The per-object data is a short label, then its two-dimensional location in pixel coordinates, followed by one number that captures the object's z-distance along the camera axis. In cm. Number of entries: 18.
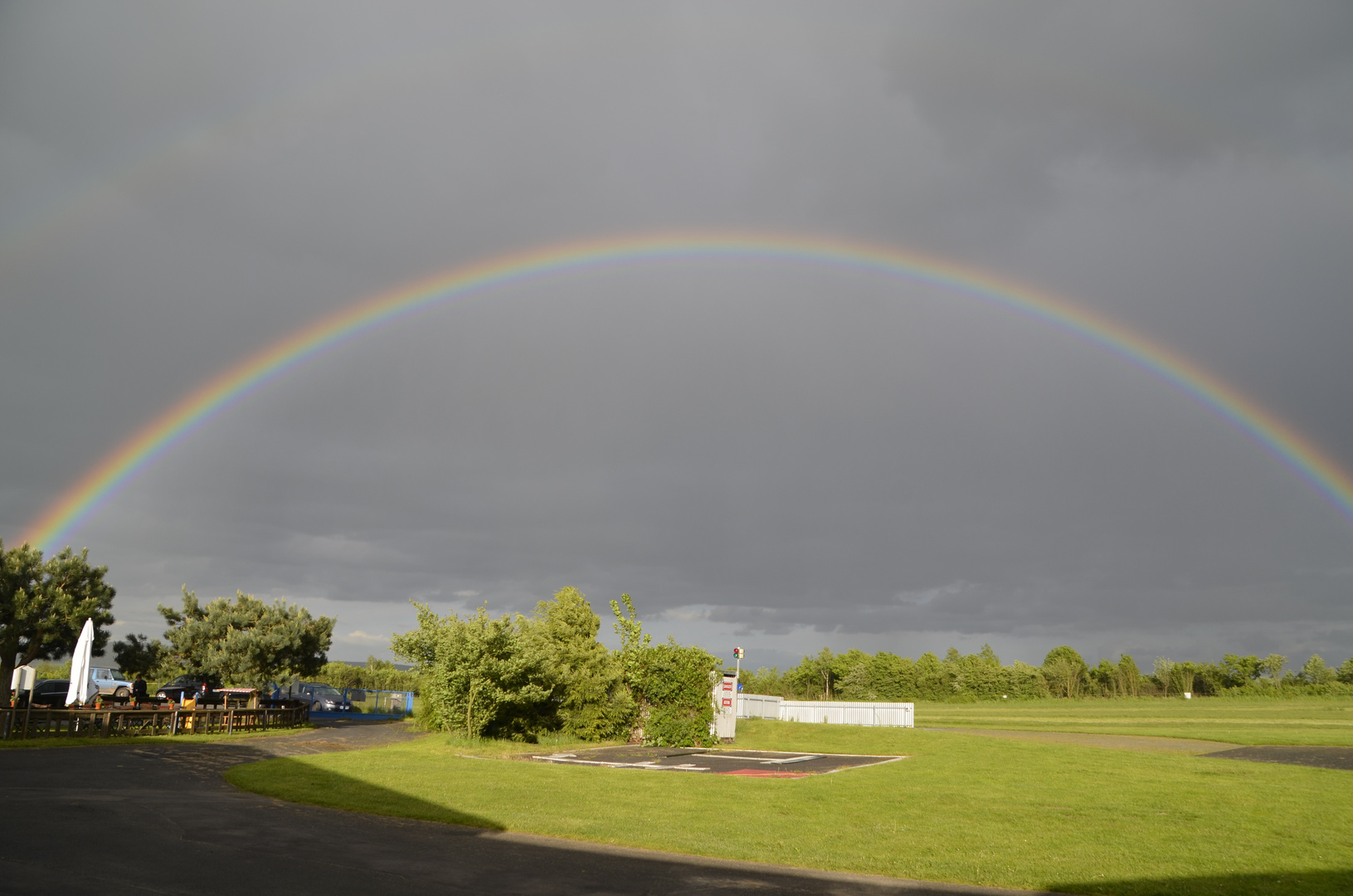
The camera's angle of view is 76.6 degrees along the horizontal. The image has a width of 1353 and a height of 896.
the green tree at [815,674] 11175
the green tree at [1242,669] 11181
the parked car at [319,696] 4938
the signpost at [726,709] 3444
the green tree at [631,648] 3369
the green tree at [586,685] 3262
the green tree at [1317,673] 10824
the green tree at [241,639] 4441
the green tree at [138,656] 4547
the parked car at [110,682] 4284
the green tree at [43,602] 3875
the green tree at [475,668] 2858
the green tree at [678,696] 3241
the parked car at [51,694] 3600
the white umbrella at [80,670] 2538
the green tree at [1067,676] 11400
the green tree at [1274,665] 11262
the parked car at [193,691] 3409
